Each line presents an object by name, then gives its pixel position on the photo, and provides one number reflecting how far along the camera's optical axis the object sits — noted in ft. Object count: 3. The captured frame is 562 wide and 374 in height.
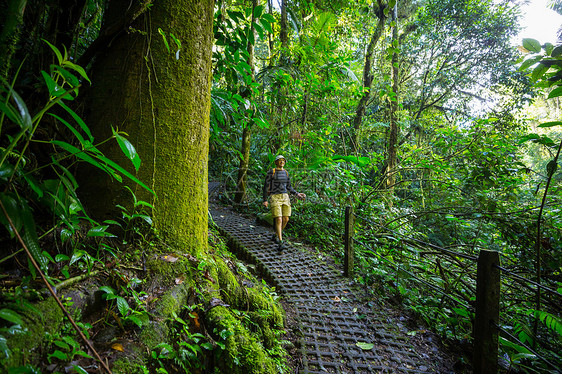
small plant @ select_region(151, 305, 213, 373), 4.49
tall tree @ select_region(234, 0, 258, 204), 20.20
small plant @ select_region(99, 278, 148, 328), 4.49
